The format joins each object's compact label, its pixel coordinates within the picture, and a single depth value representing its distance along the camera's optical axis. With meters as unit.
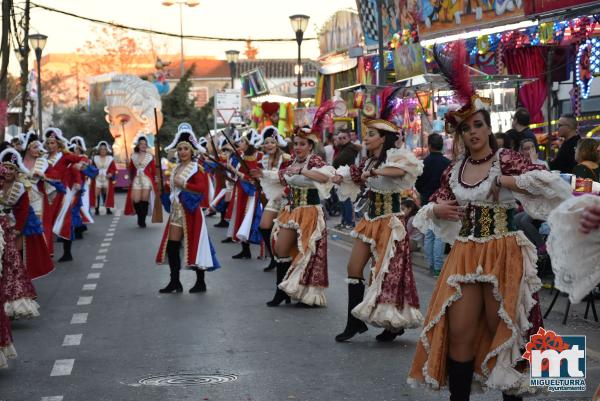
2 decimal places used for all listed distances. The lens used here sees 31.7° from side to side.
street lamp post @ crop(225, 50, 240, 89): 40.32
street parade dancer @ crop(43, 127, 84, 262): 15.80
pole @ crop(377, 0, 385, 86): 20.39
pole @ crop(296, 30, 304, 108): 27.52
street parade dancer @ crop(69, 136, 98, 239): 17.67
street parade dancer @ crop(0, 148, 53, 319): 9.81
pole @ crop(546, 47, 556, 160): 16.99
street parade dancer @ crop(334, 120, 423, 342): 8.60
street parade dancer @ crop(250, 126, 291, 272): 13.27
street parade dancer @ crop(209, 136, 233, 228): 20.09
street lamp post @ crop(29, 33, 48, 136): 32.34
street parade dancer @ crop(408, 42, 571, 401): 5.92
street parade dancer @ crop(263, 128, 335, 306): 10.64
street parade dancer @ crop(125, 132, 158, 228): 22.78
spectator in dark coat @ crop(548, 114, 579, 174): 12.35
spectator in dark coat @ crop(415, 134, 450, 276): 13.27
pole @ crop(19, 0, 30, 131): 27.42
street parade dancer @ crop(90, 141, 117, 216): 27.28
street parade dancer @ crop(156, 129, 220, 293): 12.08
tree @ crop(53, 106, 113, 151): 51.12
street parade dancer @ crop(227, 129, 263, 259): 15.85
